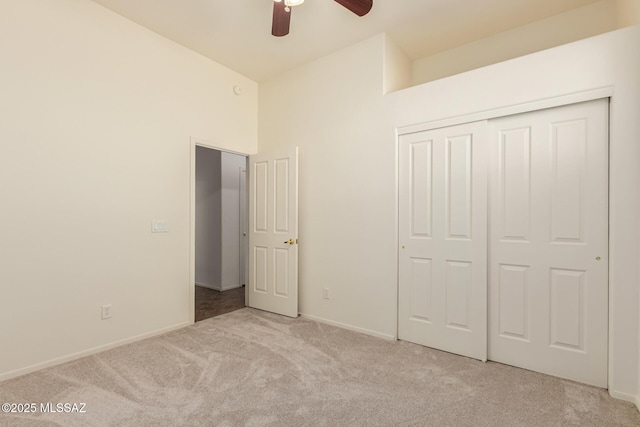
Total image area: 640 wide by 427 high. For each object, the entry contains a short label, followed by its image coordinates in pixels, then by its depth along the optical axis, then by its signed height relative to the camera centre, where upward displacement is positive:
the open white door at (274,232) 3.69 -0.28
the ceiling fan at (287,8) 2.04 +1.40
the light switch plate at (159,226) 3.12 -0.16
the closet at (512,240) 2.19 -0.25
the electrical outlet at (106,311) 2.75 -0.92
